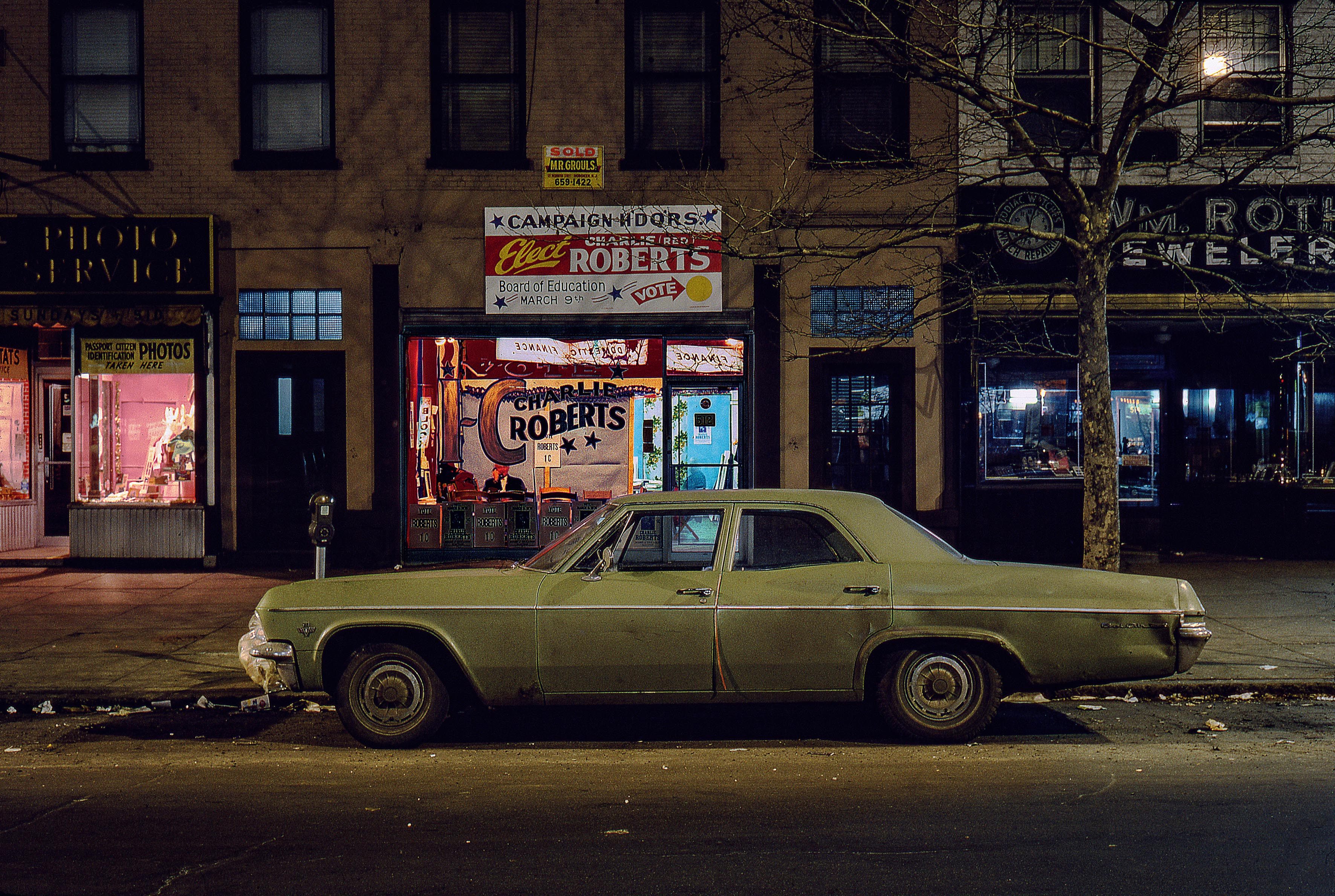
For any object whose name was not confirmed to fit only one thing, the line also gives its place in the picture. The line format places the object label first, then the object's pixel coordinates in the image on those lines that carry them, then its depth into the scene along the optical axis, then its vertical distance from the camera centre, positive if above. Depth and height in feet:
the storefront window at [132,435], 46.50 +1.24
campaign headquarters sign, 45.27 +8.35
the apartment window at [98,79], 46.44 +16.90
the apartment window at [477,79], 46.01 +16.63
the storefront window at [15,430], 49.90 +1.57
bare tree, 40.40 +14.08
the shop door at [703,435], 46.75 +0.97
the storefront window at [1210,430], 47.21 +1.00
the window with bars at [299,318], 45.73 +6.20
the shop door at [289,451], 45.98 +0.44
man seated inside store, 46.85 -1.11
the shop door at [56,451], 50.65 +0.58
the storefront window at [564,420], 46.50 +1.71
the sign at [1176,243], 44.37 +9.14
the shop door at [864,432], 46.03 +1.04
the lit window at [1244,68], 43.93 +16.39
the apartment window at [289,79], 46.11 +16.73
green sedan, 19.95 -3.20
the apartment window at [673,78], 46.11 +16.66
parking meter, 27.81 -1.64
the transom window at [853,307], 44.21 +6.38
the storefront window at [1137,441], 47.21 +0.54
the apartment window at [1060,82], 45.09 +16.20
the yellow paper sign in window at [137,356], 46.11 +4.66
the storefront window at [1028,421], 45.57 +1.43
